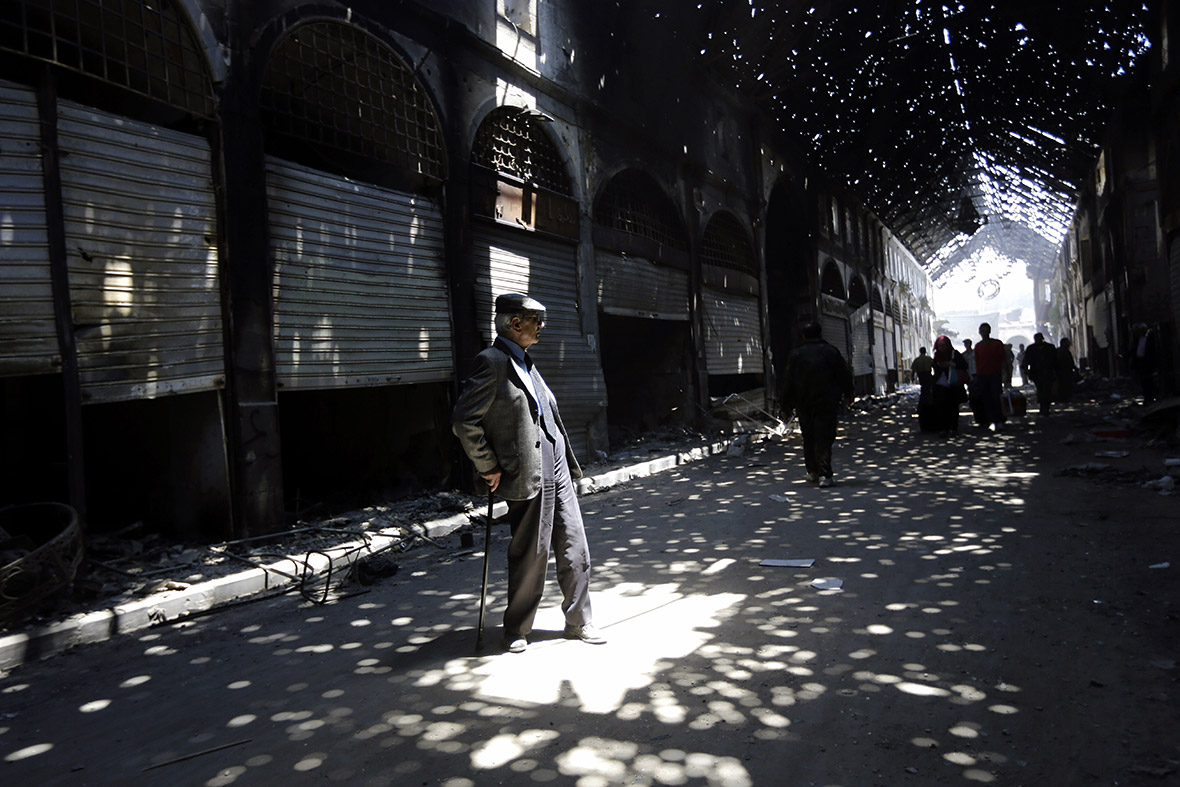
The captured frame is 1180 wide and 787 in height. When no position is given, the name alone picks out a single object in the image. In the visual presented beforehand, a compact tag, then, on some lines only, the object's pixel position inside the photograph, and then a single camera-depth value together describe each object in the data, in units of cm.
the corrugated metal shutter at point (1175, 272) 1359
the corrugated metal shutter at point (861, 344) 2991
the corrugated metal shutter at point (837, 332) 2606
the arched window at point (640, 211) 1462
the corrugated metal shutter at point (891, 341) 3819
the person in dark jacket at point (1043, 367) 1736
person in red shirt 1323
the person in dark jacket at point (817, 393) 895
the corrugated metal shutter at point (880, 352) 3441
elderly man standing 395
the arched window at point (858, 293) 3084
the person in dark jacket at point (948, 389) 1305
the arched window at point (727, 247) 1859
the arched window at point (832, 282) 2755
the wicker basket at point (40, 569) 454
